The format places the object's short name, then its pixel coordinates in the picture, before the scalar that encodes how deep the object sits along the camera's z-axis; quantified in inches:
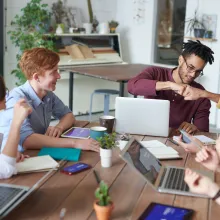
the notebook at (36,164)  69.4
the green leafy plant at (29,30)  189.9
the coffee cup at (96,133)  88.0
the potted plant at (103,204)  51.5
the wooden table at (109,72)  180.7
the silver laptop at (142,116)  93.2
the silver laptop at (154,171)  63.8
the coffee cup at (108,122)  94.3
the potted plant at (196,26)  205.8
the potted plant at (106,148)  73.0
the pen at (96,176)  67.2
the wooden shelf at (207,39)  202.2
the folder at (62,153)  76.7
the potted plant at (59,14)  208.7
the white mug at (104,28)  227.6
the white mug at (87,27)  221.9
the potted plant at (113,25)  231.3
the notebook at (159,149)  80.8
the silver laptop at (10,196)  53.6
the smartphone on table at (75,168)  70.0
